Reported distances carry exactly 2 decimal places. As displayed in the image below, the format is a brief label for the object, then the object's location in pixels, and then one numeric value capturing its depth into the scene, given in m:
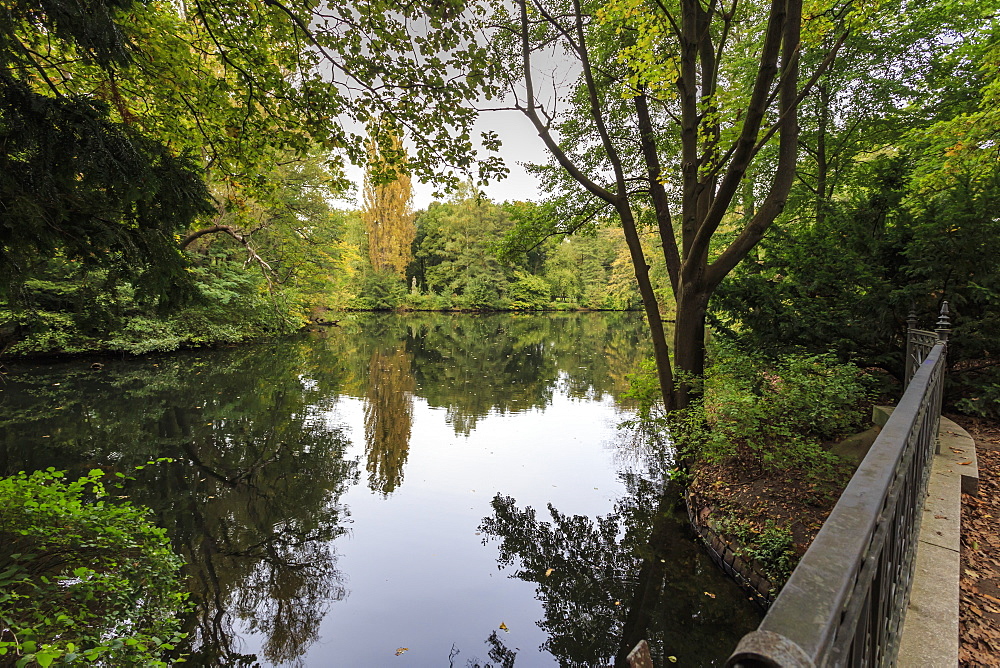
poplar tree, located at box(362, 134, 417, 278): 40.12
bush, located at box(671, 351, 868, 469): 4.90
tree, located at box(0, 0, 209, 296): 2.62
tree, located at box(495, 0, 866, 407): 4.48
